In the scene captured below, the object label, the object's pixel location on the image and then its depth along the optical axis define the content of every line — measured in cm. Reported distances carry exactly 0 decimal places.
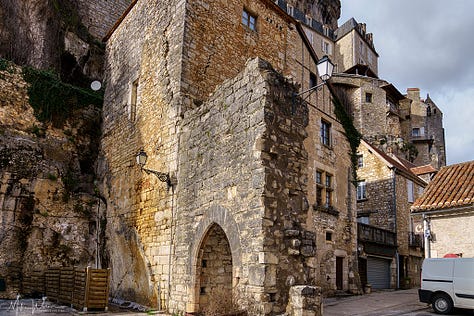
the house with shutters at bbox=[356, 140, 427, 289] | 1798
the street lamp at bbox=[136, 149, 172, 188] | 897
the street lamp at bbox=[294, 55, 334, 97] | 737
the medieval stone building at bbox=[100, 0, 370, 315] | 637
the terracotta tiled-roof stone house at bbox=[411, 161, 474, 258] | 1107
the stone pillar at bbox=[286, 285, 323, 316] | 568
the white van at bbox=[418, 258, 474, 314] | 980
